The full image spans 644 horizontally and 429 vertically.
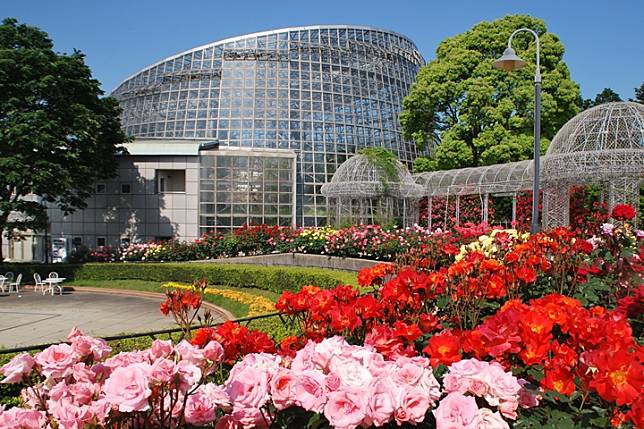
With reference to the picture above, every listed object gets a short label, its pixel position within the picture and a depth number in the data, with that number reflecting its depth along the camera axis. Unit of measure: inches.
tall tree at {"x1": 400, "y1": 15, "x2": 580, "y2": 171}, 831.1
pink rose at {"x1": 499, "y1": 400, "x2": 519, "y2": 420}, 61.5
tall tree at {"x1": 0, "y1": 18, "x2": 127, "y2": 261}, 675.4
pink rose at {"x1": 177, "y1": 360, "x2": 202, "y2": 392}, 59.1
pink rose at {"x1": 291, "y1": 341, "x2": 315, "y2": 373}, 68.1
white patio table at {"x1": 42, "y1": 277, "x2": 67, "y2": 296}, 611.4
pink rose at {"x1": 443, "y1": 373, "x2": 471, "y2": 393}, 62.7
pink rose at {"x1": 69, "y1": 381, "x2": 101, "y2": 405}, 60.9
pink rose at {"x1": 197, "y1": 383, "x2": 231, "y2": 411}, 62.9
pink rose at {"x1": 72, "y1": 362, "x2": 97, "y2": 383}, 64.7
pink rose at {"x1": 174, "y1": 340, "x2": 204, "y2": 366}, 64.4
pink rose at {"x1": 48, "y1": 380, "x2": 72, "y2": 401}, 62.1
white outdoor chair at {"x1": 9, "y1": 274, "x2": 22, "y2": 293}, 621.6
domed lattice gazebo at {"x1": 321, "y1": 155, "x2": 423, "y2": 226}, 775.7
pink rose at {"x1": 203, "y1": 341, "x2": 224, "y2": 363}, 69.8
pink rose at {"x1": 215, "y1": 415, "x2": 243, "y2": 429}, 63.4
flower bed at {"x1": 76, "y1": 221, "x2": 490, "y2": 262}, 498.3
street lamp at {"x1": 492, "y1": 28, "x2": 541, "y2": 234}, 370.3
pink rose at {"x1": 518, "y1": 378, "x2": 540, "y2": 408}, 68.1
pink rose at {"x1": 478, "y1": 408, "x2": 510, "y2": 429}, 57.9
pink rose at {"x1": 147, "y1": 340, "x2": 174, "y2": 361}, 66.4
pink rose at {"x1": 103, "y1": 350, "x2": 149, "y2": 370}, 67.1
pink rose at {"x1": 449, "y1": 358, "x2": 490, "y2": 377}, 63.5
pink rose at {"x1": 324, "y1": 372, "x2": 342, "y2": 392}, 61.4
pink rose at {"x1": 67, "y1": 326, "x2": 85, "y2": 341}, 75.0
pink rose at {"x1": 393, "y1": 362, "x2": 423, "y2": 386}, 62.4
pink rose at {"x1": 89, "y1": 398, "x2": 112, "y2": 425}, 56.0
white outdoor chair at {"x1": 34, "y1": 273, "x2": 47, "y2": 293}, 639.0
